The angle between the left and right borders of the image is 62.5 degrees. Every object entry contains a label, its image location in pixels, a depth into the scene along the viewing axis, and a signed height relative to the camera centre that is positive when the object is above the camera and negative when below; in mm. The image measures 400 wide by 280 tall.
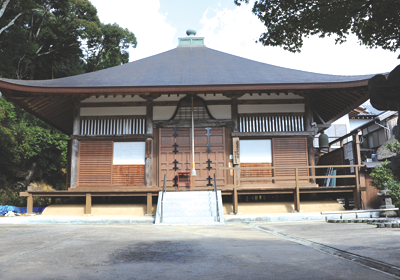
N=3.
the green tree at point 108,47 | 30531 +13233
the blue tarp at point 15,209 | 13402 -851
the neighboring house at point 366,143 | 11961 +2976
